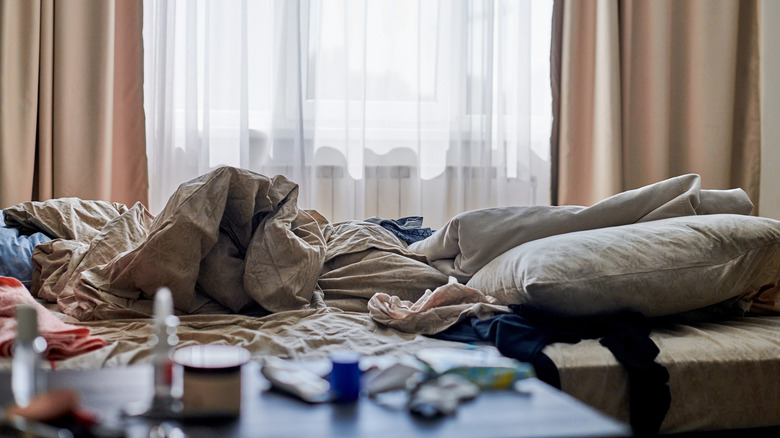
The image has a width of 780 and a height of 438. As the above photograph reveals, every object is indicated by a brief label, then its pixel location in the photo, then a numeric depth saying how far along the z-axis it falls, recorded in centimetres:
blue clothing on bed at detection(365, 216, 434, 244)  199
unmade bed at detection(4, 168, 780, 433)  119
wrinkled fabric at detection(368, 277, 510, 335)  136
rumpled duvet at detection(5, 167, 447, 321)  138
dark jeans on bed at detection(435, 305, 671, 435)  113
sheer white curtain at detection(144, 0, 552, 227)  284
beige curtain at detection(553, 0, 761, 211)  308
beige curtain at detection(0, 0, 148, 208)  265
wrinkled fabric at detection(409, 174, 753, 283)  153
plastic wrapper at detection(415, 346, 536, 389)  83
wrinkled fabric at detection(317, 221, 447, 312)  161
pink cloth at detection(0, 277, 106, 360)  110
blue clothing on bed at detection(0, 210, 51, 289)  174
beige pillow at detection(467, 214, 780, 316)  127
